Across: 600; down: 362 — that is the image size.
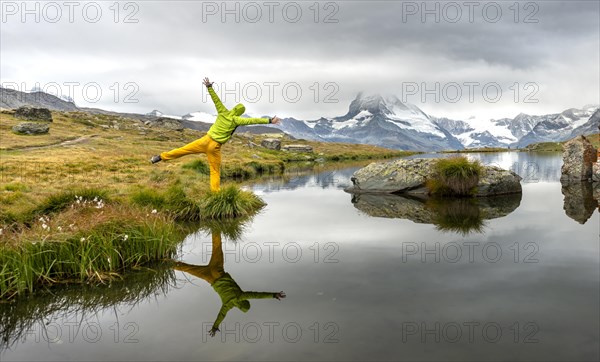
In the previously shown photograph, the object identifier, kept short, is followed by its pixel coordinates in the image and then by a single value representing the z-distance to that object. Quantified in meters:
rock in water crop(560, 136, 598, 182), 33.44
